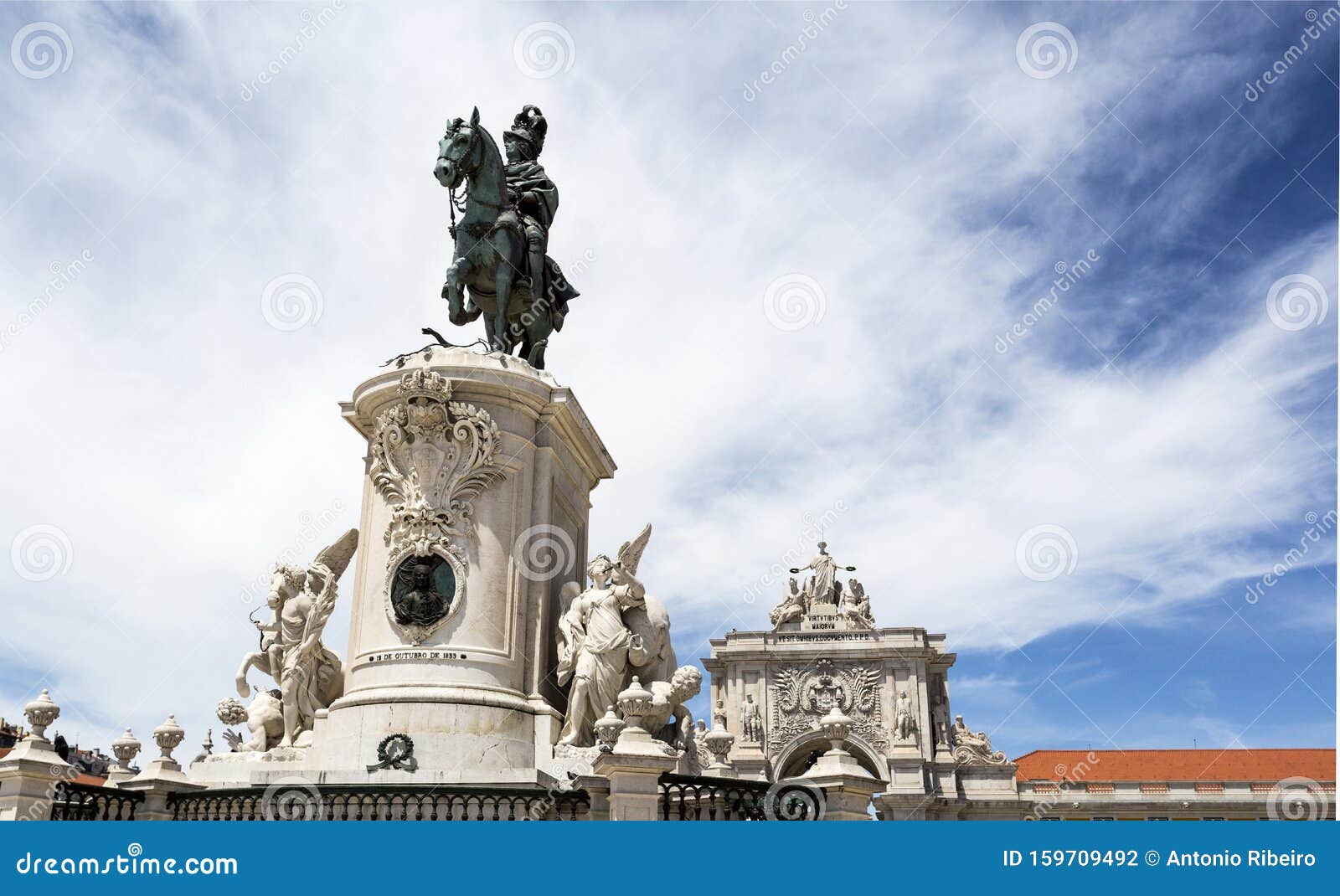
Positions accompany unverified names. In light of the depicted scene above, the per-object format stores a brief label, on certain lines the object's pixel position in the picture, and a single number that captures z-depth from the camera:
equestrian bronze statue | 15.40
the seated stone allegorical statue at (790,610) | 69.50
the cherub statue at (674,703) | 13.26
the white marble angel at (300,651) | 14.16
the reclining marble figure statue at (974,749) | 63.12
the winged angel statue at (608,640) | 13.37
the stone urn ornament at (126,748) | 13.49
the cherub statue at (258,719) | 14.01
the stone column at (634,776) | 10.61
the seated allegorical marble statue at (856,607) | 68.75
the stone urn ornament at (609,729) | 11.79
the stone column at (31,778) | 11.26
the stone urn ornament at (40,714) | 11.80
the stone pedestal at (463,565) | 13.04
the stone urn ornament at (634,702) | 11.53
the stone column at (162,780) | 11.91
